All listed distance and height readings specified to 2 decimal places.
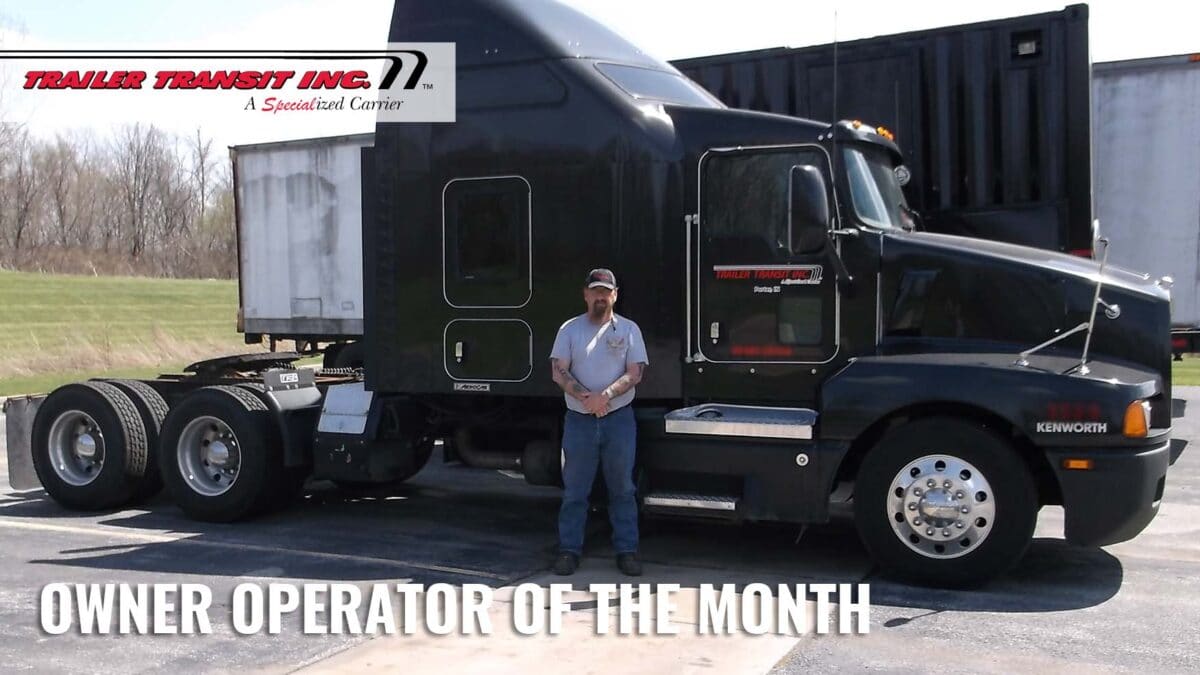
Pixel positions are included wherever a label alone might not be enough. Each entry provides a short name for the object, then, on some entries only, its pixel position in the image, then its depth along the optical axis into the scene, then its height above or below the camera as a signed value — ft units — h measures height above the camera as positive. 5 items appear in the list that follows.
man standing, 22.00 -1.88
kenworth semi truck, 20.36 -0.40
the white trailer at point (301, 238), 49.96 +3.46
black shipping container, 27.04 +4.56
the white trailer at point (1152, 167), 31.86 +3.78
